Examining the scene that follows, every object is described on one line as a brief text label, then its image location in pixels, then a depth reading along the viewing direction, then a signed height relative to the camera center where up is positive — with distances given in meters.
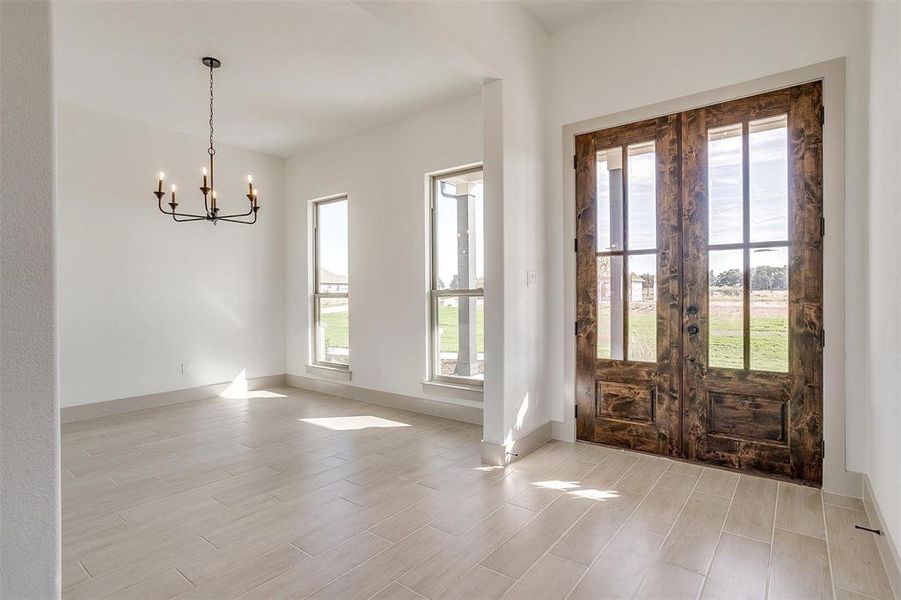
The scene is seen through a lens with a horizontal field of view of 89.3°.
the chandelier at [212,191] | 3.68 +0.85
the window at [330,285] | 5.91 +0.14
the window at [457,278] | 4.66 +0.17
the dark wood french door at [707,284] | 2.80 +0.07
